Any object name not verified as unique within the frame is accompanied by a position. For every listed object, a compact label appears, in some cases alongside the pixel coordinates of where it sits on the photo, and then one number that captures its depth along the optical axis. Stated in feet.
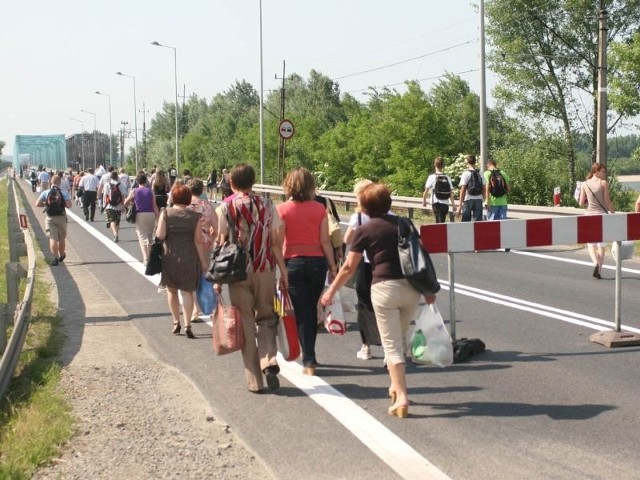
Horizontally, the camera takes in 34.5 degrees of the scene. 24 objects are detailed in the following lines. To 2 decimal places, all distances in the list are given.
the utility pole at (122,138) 433.89
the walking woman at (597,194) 47.42
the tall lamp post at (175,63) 216.10
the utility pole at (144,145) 348.86
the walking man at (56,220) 57.67
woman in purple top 54.08
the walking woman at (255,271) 24.21
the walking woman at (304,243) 25.75
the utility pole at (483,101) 97.35
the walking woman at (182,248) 32.09
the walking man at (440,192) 67.72
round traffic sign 120.57
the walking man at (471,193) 65.51
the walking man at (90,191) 97.30
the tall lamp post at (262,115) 152.50
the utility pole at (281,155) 166.91
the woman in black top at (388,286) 21.67
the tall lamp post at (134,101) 284.49
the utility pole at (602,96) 88.79
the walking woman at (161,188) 61.72
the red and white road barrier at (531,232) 28.94
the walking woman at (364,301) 25.96
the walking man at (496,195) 64.85
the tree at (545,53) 186.50
